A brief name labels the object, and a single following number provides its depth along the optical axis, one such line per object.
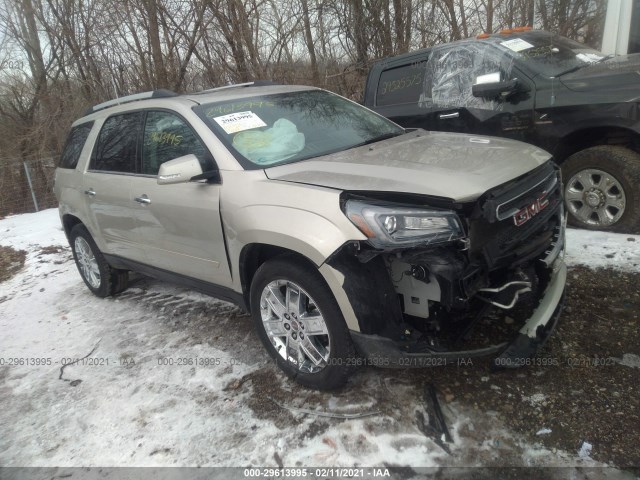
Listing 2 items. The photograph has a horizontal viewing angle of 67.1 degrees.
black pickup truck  4.09
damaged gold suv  2.34
